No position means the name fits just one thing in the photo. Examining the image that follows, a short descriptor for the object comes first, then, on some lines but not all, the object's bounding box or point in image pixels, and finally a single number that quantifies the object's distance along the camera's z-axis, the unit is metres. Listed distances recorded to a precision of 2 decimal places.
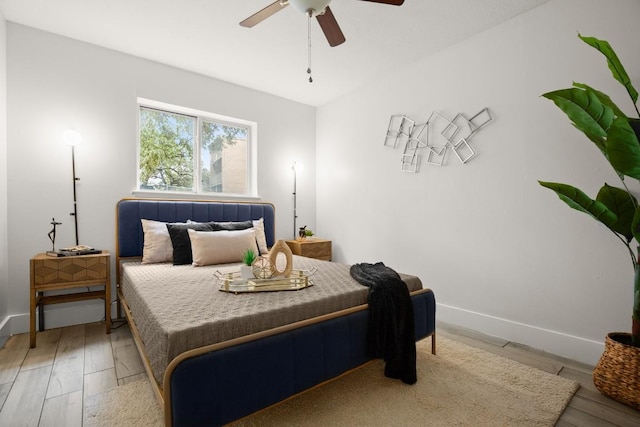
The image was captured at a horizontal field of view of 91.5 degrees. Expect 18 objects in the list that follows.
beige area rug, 1.65
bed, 1.27
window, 3.67
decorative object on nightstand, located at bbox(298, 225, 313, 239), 4.42
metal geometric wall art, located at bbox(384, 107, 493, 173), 3.00
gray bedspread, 1.38
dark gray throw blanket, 1.93
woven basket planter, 1.76
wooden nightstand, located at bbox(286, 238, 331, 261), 4.20
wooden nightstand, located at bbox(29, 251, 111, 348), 2.50
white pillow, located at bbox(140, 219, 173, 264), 3.03
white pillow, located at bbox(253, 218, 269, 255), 3.51
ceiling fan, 1.83
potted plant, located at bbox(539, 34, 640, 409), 1.74
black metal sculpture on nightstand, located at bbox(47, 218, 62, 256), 2.89
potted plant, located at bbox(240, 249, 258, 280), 2.16
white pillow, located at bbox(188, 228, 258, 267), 2.88
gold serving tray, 1.96
